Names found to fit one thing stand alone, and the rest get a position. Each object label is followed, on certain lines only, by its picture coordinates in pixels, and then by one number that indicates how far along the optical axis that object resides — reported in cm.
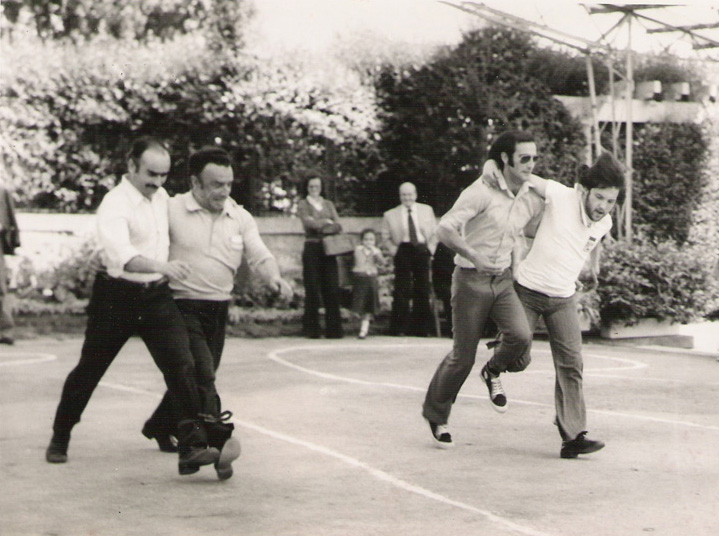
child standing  1391
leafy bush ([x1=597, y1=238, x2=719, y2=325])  1372
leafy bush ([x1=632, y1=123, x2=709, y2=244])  1667
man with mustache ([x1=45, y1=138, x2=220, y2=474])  605
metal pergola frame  1371
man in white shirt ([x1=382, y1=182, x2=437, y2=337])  1365
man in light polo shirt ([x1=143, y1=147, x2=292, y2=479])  634
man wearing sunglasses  680
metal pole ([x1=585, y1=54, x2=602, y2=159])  1492
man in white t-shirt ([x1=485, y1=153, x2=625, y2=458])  669
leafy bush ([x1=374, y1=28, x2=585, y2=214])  1574
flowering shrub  1680
